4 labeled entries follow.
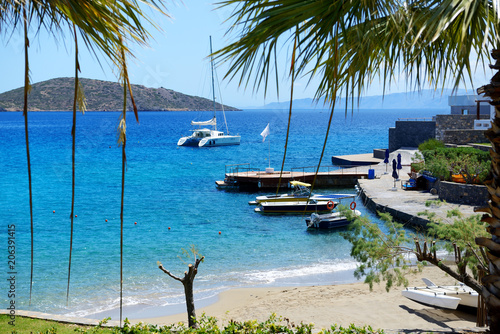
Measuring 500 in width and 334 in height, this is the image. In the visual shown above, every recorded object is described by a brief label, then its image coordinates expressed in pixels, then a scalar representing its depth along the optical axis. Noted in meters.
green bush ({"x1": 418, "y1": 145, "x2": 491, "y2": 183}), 25.77
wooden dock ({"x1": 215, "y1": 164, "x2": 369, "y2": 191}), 40.06
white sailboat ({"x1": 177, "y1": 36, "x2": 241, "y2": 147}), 87.19
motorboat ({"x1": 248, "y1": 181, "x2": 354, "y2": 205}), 30.33
